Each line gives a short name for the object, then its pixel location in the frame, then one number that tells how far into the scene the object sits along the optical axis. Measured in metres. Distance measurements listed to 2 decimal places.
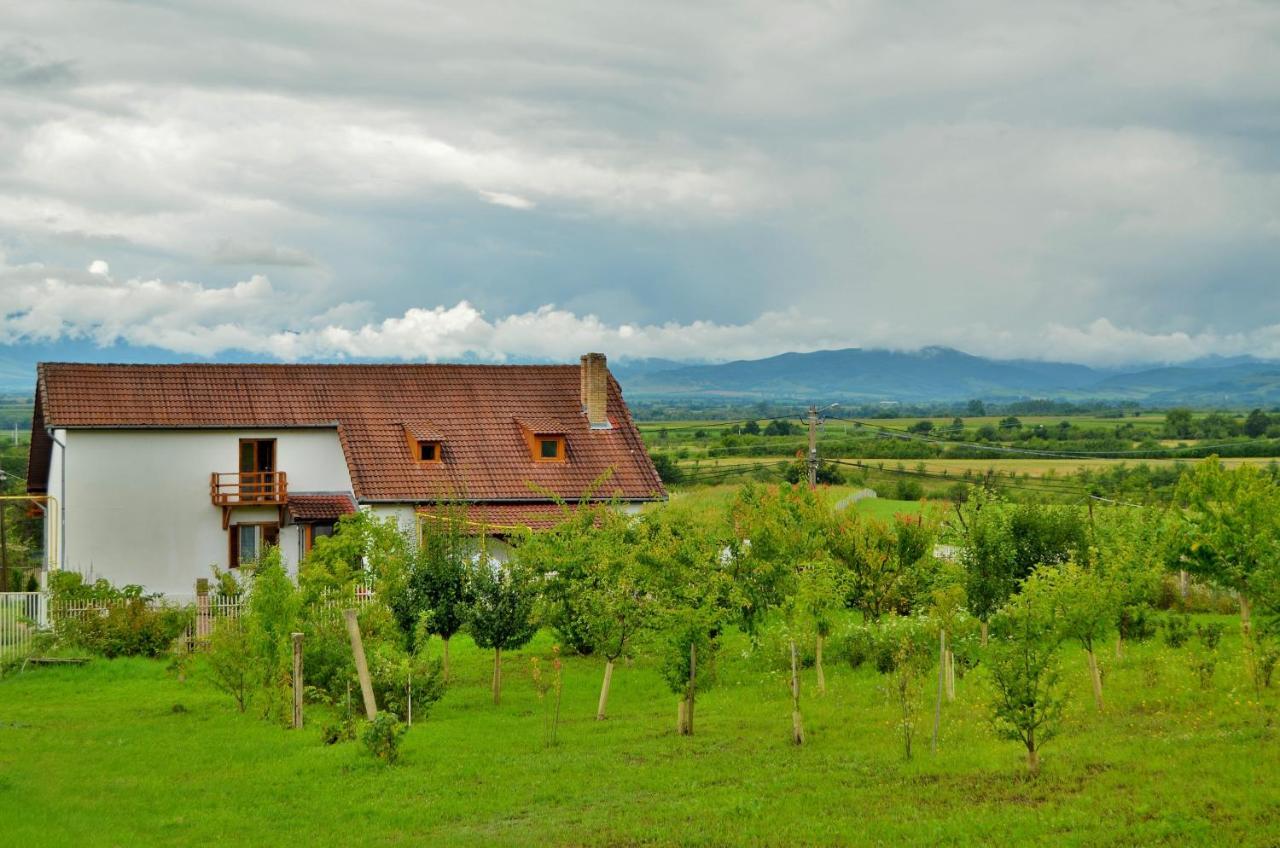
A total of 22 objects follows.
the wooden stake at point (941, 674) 17.55
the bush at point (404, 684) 21.23
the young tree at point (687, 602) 20.22
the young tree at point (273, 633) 22.67
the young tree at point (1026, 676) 15.68
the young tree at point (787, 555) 19.88
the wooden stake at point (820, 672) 23.56
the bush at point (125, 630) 29.41
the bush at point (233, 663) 22.94
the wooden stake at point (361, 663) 19.47
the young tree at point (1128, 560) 19.67
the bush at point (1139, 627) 25.33
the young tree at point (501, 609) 24.02
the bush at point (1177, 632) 27.28
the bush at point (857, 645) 26.44
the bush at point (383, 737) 18.34
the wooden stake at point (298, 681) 21.67
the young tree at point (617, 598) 20.98
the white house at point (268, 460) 38.72
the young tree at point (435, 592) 24.55
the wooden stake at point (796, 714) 18.75
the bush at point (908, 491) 78.44
